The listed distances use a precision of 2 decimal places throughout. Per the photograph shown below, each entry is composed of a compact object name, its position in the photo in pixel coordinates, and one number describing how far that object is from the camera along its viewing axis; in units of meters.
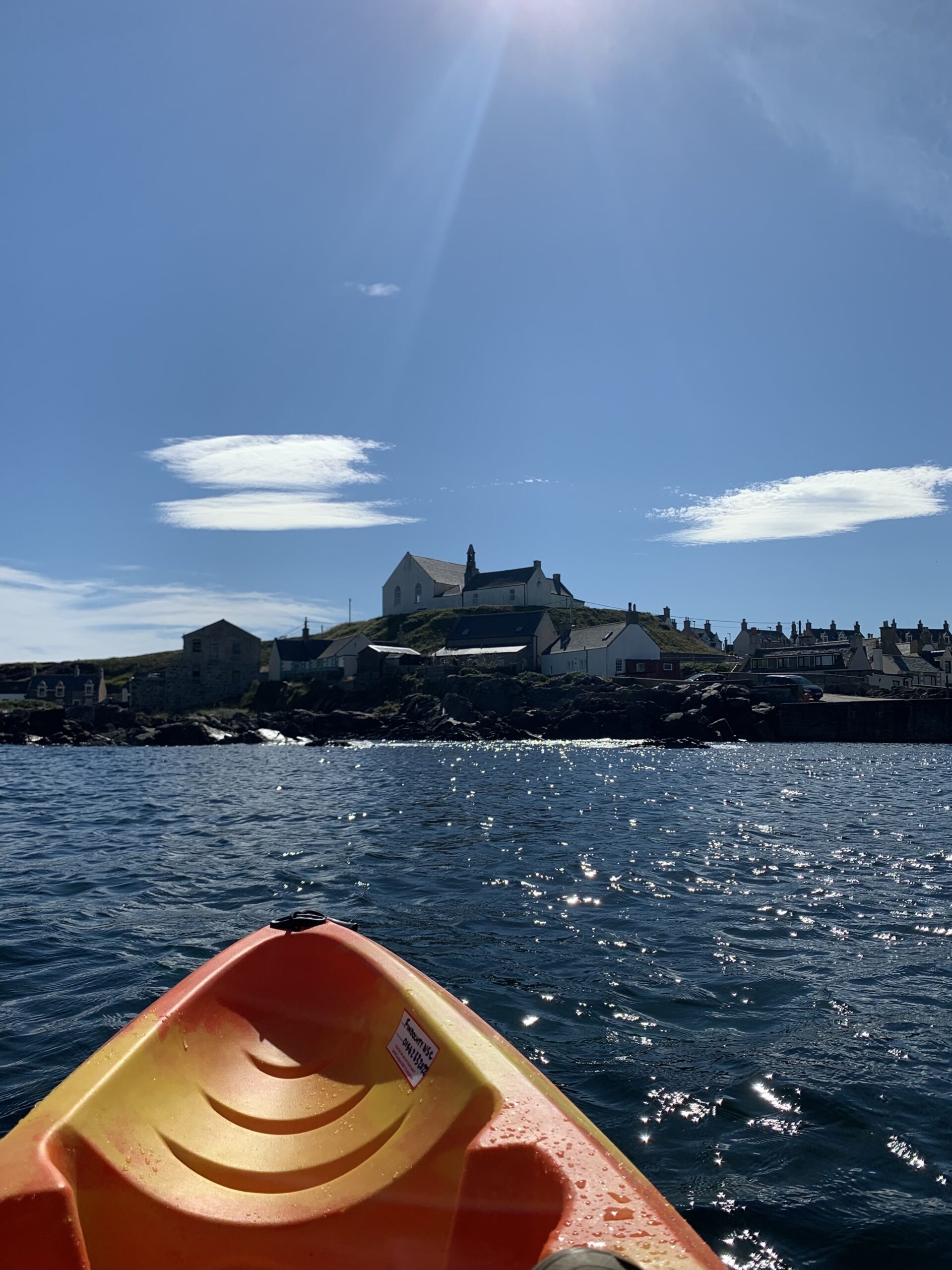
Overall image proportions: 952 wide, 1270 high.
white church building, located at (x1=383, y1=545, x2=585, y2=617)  94.50
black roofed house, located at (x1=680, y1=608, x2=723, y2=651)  108.38
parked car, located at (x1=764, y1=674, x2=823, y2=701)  61.78
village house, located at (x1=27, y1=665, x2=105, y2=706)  82.81
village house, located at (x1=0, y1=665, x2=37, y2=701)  85.54
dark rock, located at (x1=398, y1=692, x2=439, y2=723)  66.31
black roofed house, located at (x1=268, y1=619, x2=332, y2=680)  85.00
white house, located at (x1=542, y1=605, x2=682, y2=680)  71.69
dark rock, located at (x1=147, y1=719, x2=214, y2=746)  59.44
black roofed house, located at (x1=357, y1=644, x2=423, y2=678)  78.12
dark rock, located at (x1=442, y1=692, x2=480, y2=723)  64.25
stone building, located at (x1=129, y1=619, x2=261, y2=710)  79.25
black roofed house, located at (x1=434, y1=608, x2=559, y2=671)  77.00
